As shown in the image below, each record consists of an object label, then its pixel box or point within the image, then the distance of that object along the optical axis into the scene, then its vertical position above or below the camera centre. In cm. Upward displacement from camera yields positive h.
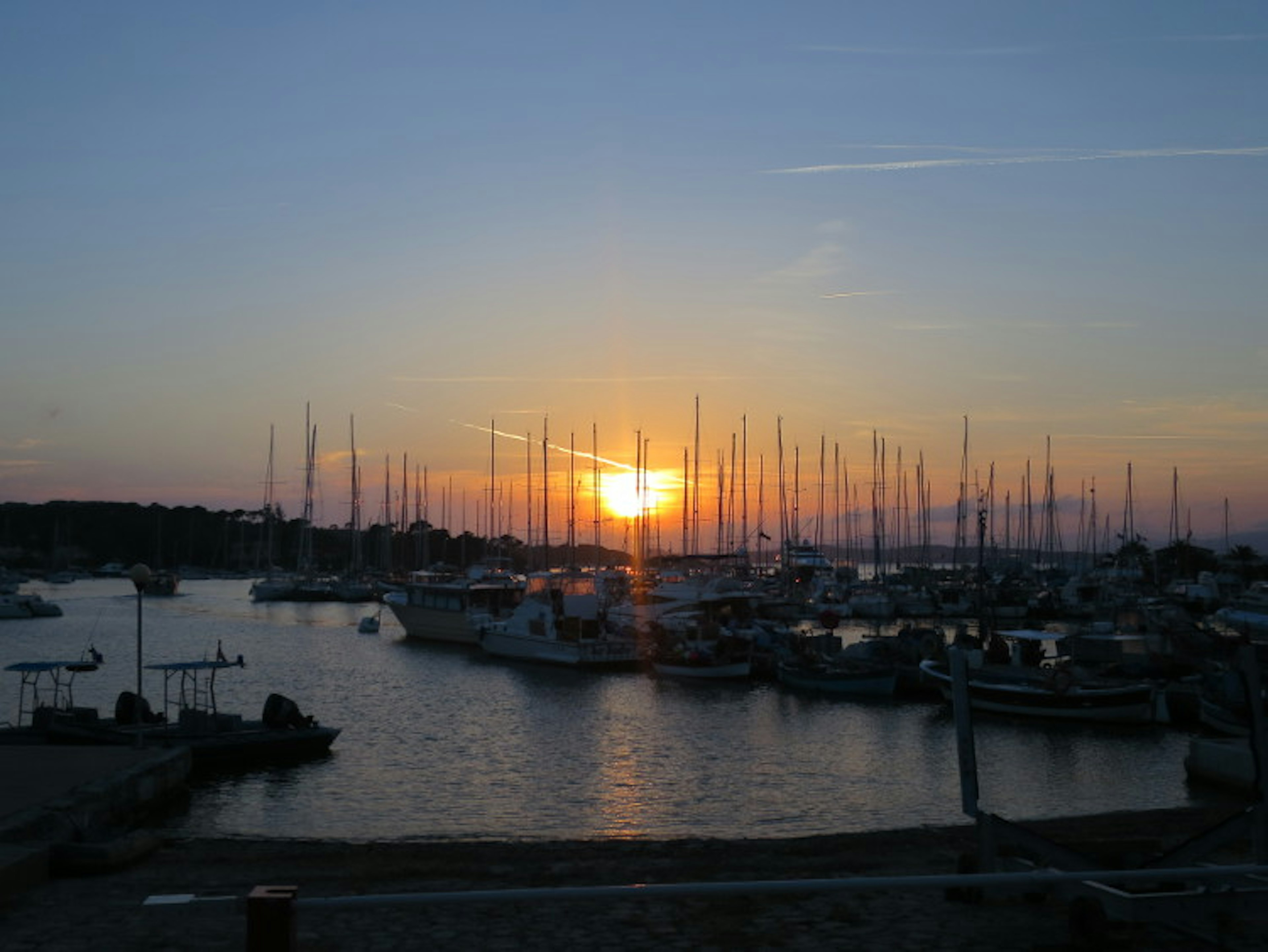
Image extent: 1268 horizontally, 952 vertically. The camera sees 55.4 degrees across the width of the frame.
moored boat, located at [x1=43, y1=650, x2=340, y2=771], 2577 -404
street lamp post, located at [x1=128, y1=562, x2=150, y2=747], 2166 -53
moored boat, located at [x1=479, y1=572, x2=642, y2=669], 5374 -411
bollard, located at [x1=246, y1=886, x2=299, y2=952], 629 -195
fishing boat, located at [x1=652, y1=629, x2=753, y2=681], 4928 -478
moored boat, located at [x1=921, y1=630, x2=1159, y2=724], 3631 -457
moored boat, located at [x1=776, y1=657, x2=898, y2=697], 4356 -489
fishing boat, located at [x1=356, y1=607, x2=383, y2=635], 7706 -506
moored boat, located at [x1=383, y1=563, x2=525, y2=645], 6688 -356
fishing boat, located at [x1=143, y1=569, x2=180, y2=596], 13538 -429
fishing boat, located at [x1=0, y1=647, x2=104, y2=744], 2634 -379
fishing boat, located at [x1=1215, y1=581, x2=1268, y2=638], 6259 -387
